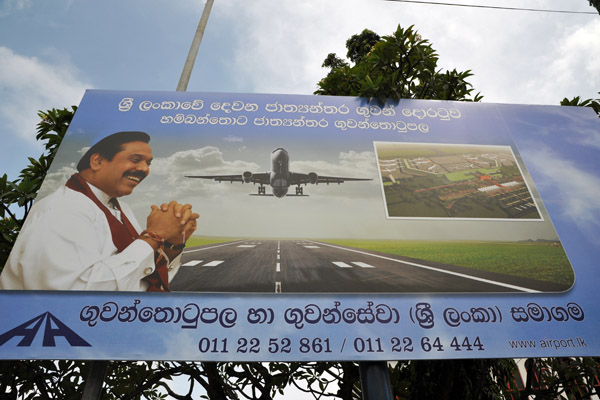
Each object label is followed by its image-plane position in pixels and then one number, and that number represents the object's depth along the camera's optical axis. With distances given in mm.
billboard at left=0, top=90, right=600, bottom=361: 3213
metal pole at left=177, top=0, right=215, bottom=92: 5914
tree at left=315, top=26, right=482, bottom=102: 5520
